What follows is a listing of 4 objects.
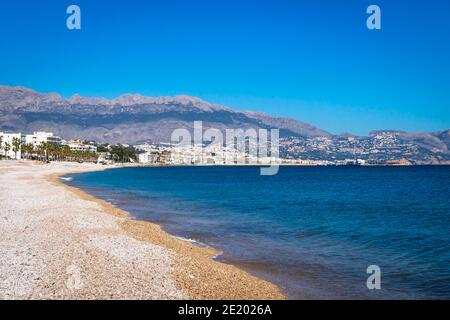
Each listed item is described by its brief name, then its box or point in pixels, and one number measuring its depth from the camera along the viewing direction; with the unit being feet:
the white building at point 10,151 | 503.77
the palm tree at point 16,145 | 502.79
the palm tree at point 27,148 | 524.93
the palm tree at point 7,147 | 492.62
